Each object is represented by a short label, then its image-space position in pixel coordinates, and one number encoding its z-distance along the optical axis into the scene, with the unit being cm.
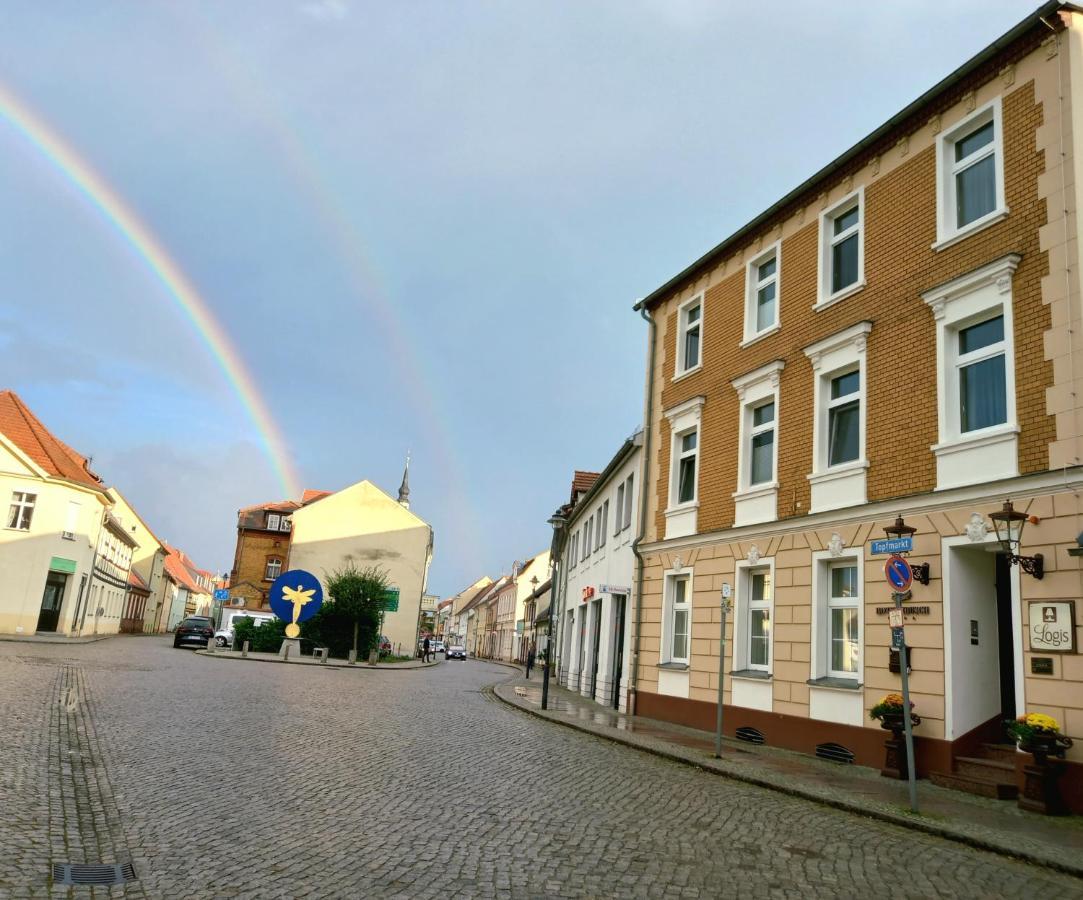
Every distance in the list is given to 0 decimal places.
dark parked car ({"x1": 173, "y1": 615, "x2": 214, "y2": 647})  4247
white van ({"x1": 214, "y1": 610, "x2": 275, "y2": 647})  4431
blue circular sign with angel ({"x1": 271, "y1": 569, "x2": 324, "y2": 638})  3641
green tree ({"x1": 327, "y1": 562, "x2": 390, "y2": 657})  4266
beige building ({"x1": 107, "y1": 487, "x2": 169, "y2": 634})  7281
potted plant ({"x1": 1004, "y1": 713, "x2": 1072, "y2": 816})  947
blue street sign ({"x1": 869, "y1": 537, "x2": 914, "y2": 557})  1031
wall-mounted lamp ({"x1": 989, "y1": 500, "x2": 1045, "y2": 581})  1036
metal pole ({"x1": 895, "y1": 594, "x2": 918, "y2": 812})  918
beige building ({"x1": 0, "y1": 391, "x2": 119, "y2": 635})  4147
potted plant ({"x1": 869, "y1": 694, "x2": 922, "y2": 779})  1170
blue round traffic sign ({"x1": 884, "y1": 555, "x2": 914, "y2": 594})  960
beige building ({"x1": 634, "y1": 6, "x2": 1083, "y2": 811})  1082
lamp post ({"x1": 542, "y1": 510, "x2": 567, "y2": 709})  2081
